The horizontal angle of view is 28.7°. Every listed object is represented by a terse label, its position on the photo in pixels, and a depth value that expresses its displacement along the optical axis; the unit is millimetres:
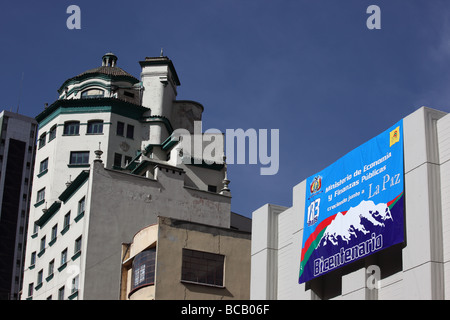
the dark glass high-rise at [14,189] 127688
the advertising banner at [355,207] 33000
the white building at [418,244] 30484
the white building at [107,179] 57906
